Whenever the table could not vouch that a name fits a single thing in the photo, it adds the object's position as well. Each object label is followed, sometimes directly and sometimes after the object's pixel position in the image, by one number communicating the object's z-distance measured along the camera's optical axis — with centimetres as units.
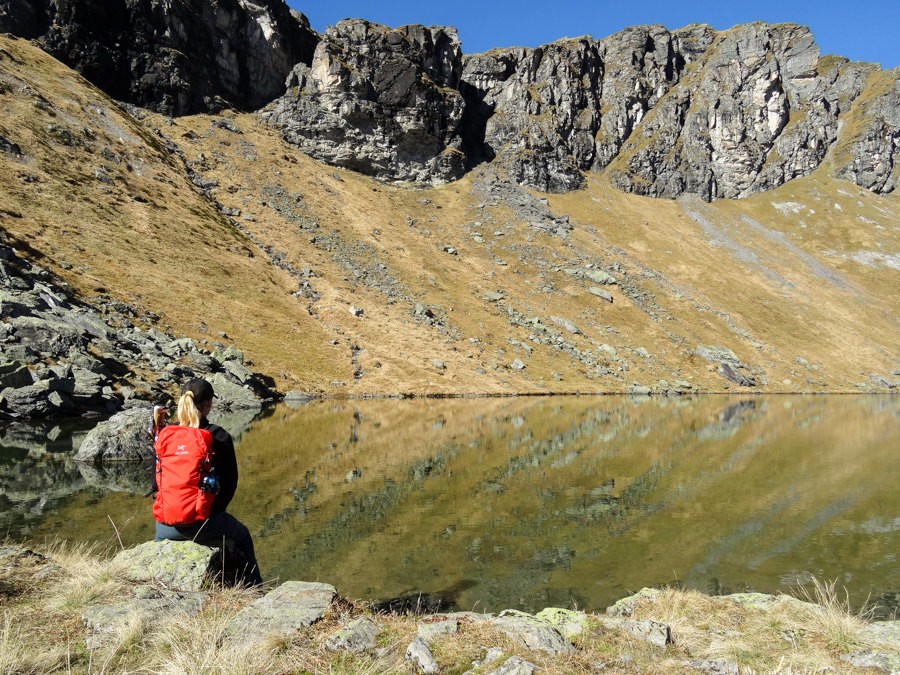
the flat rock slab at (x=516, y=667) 523
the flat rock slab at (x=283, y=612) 552
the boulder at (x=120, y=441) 1977
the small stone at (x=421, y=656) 529
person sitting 723
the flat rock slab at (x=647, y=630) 666
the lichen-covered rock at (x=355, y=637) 550
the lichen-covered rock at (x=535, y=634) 607
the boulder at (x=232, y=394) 3712
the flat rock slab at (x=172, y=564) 701
